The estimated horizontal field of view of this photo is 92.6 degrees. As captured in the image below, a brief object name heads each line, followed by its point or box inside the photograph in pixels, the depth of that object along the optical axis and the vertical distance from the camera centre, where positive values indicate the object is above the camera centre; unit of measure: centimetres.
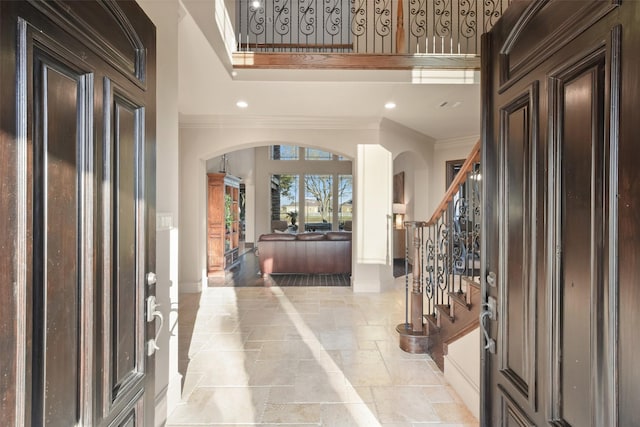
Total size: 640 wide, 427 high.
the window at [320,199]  1084 +50
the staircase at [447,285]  224 -63
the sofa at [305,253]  607 -80
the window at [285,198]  1086 +54
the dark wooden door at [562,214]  65 +0
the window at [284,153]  1067 +210
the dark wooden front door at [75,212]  65 +0
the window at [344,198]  1080 +54
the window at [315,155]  1065 +203
